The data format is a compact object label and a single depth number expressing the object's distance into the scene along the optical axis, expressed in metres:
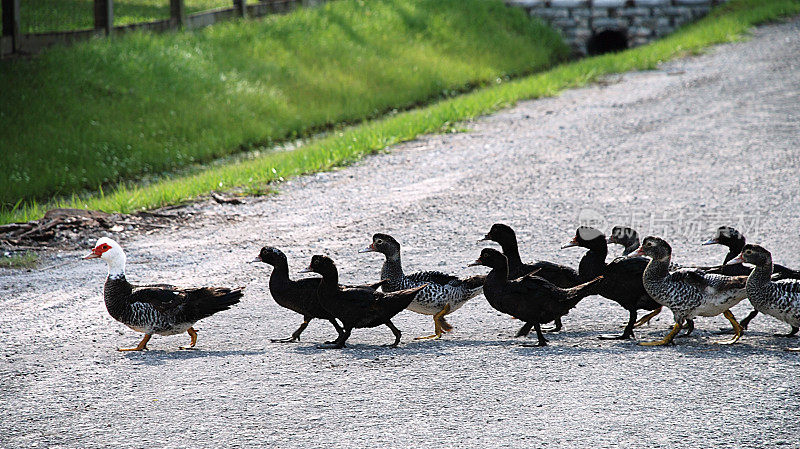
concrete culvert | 52.10
